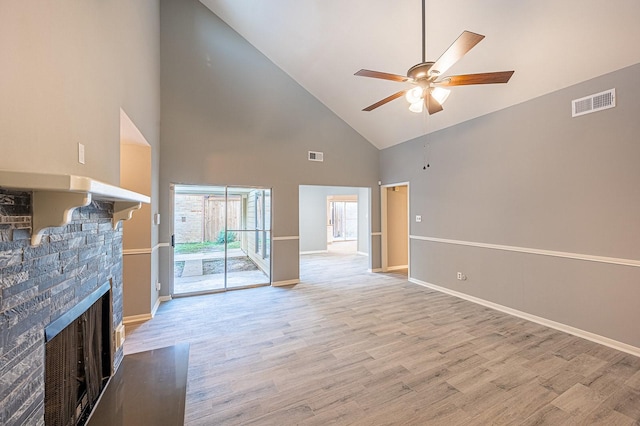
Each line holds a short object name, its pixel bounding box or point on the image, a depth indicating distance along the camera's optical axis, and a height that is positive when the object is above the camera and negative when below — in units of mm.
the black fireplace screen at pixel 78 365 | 1448 -1014
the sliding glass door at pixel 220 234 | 4883 -347
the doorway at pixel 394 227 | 6543 -298
